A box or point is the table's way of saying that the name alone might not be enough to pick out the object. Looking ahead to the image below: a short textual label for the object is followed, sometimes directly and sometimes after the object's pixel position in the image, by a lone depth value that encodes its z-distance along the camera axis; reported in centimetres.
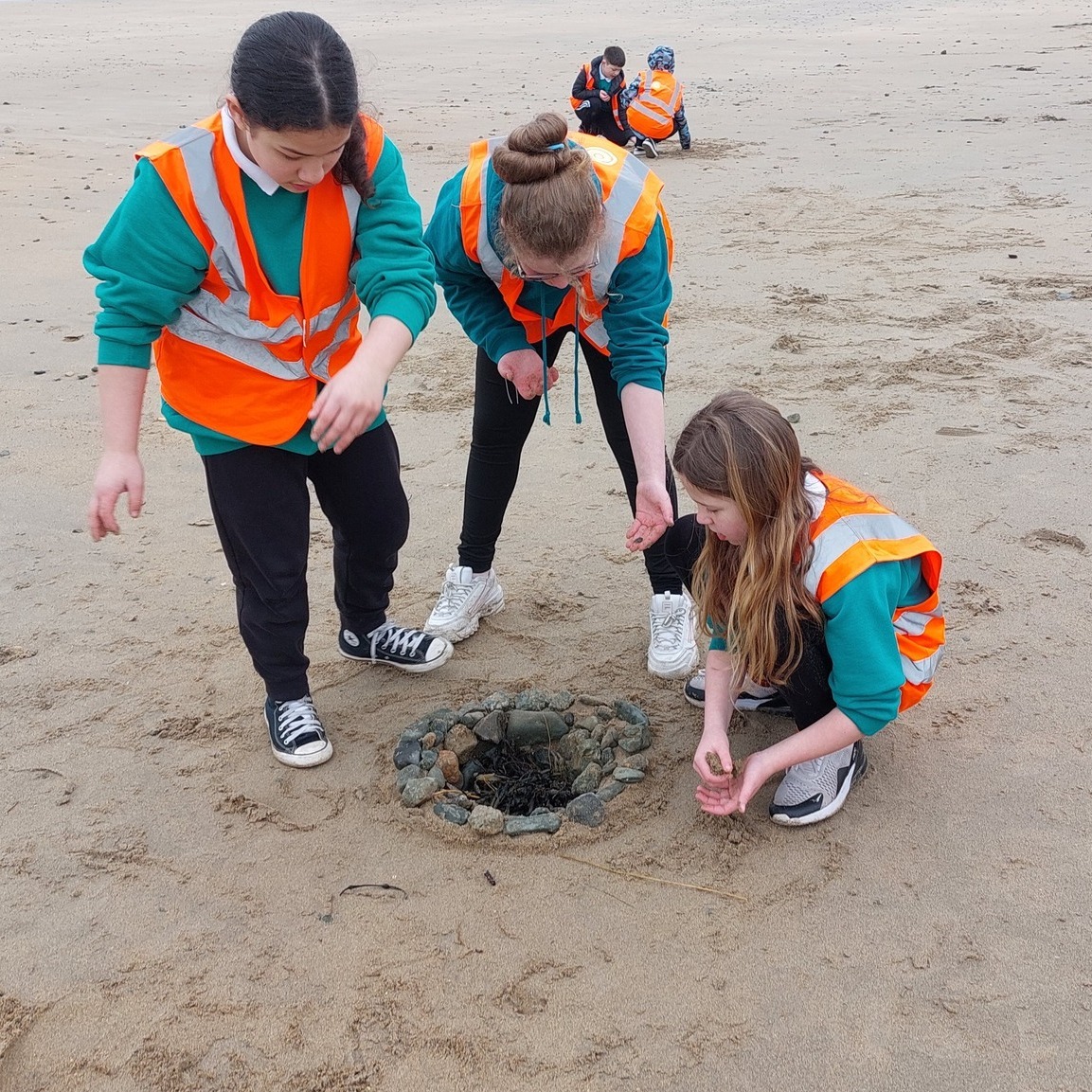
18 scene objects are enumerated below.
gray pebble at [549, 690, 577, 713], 297
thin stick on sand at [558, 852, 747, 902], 236
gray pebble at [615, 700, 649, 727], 292
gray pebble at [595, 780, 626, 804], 266
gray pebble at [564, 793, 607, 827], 259
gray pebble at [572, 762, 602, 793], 273
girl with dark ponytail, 200
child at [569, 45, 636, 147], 1016
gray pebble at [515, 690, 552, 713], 296
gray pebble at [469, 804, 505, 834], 256
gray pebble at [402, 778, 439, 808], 265
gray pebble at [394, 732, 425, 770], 279
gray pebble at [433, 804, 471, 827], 260
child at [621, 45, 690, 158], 986
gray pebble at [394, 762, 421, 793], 271
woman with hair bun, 235
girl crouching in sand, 225
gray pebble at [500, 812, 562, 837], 256
